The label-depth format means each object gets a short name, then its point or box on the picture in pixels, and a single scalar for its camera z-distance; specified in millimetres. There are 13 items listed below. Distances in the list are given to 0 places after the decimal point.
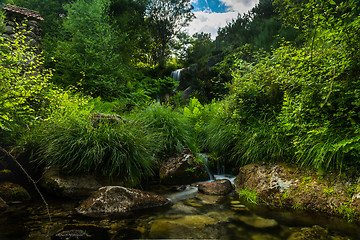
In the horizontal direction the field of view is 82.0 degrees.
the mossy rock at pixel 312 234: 2318
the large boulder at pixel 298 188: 2959
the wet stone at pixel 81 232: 2268
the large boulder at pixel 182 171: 4797
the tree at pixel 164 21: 21172
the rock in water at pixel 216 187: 4076
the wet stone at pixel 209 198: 3638
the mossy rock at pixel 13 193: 3250
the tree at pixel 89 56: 8852
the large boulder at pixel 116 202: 3010
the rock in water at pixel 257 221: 2688
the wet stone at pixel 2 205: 2906
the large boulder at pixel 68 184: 3588
